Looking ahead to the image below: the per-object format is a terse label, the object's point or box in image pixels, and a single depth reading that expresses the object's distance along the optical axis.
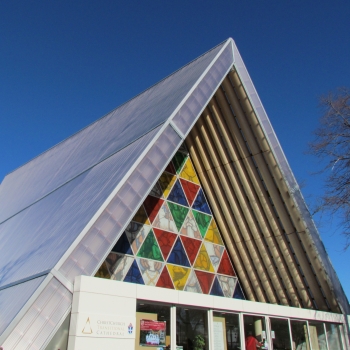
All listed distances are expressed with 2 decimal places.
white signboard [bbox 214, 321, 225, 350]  10.73
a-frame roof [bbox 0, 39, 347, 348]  7.57
